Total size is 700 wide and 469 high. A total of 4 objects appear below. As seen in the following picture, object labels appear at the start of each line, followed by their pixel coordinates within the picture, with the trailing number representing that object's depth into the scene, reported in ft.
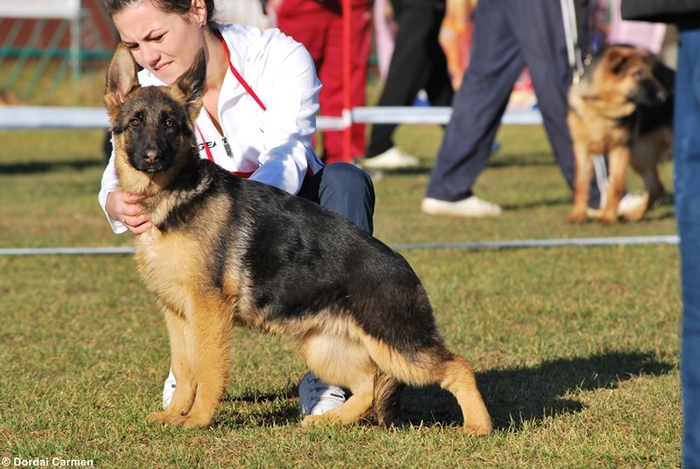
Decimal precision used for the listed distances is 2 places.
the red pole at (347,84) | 64.13
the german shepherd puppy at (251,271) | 22.45
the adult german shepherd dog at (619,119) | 55.98
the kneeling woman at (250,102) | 25.62
